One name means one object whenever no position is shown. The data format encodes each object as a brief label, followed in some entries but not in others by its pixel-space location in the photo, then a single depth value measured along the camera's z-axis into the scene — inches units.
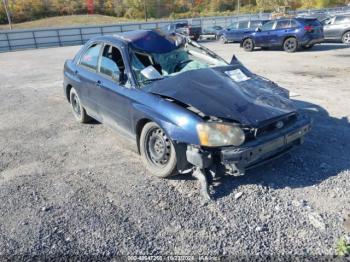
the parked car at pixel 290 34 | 603.2
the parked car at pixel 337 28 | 647.8
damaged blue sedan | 140.2
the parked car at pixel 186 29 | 994.6
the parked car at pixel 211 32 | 1093.8
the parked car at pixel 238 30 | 850.1
